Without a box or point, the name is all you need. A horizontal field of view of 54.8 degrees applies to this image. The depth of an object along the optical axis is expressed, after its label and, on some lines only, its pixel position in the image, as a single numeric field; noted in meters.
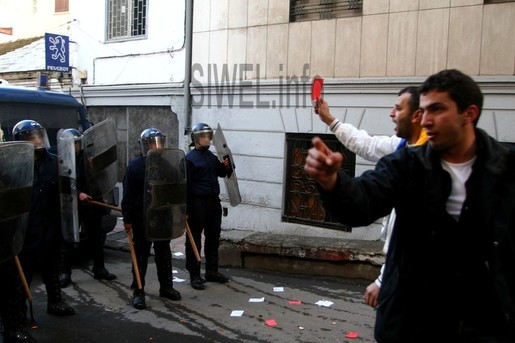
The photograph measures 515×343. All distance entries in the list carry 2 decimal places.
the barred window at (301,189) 8.41
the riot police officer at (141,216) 5.49
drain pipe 10.11
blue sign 12.06
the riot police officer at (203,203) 6.16
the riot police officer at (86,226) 6.11
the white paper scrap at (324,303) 5.57
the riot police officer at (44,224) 4.78
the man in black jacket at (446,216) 1.92
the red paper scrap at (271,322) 4.93
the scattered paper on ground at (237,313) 5.18
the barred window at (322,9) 8.11
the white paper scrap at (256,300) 5.67
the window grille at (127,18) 11.42
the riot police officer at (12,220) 3.65
